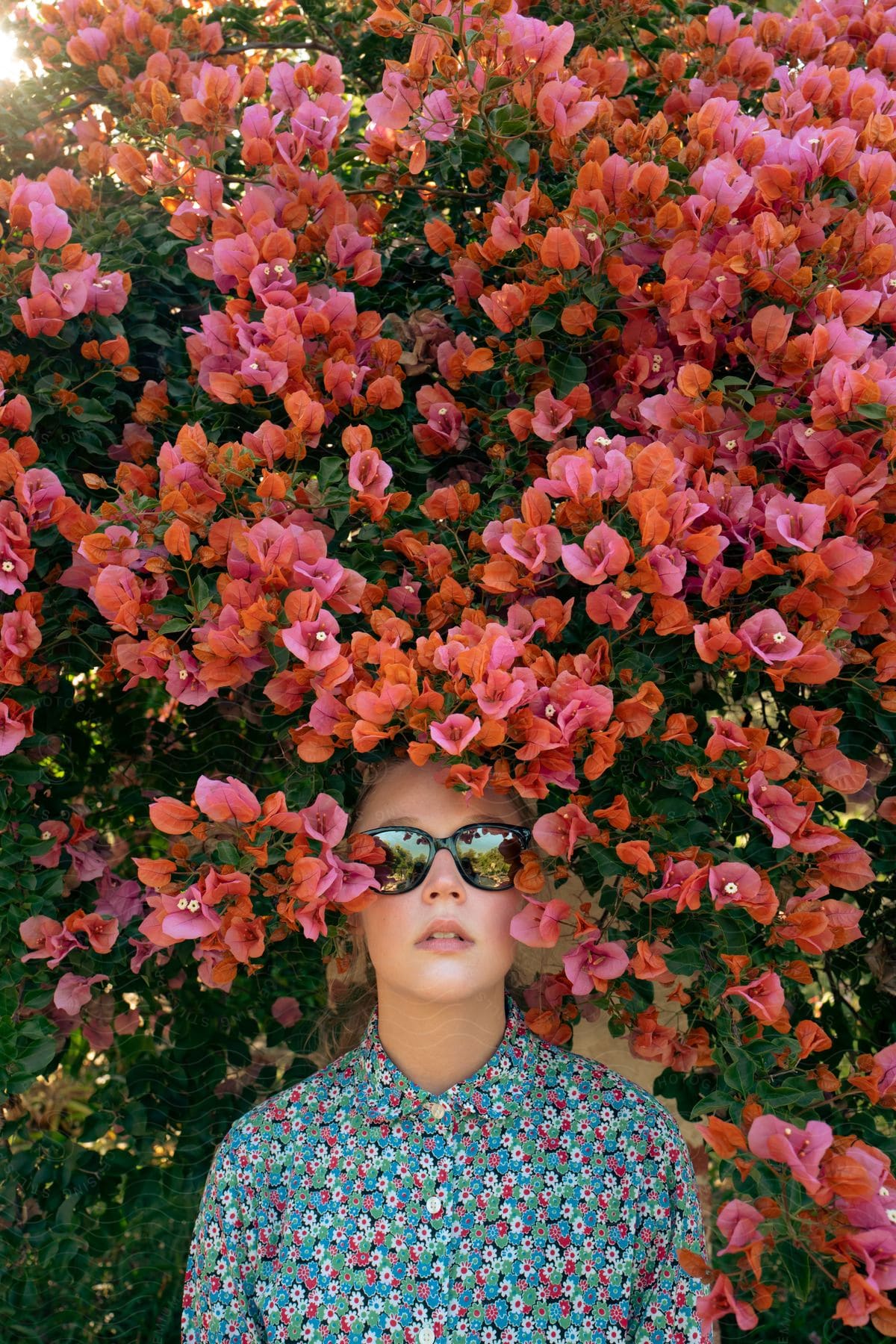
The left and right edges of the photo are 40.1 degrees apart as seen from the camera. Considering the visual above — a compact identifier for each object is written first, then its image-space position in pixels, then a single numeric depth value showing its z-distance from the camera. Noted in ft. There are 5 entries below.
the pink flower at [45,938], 4.20
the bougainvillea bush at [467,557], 3.63
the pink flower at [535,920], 3.83
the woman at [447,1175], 4.11
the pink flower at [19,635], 3.99
